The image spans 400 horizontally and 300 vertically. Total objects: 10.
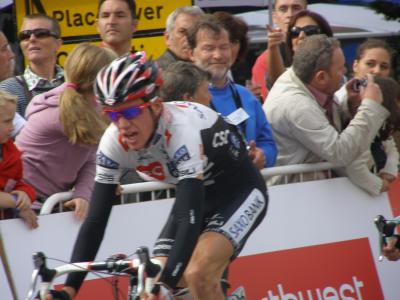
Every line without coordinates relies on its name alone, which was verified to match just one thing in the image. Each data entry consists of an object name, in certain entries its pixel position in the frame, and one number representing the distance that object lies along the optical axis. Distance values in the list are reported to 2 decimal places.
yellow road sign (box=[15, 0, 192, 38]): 18.62
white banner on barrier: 13.81
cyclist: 10.50
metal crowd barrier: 13.15
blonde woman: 13.02
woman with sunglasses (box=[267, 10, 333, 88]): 17.52
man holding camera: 15.64
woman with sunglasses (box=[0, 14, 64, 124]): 15.16
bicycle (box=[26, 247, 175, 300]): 9.01
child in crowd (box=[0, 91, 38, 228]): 12.52
